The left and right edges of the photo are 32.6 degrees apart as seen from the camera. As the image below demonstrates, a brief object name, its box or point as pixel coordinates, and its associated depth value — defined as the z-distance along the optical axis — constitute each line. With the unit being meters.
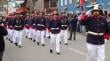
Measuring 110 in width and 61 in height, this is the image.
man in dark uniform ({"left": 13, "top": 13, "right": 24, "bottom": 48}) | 10.23
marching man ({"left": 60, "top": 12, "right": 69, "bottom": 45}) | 10.27
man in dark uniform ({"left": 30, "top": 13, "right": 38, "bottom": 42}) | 11.33
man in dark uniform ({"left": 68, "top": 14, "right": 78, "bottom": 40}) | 11.93
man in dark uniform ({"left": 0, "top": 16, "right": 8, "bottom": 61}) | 5.31
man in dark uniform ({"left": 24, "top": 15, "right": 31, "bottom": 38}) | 14.04
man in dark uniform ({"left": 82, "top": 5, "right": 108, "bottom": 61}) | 5.20
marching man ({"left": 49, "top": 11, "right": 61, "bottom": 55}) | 8.07
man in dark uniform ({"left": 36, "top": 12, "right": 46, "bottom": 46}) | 10.66
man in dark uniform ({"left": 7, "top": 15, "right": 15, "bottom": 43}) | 10.82
